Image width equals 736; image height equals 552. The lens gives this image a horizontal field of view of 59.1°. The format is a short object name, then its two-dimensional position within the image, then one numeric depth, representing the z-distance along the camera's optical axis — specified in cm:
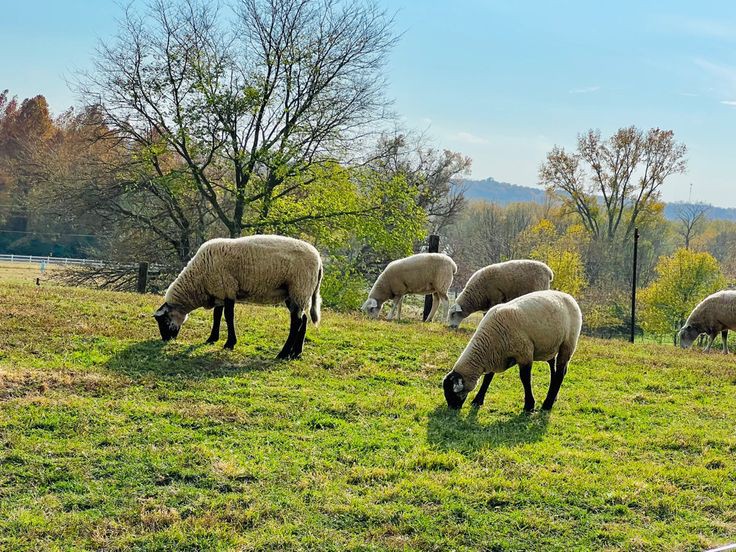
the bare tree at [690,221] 7435
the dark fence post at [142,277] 1962
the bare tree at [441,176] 4131
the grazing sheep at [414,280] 1903
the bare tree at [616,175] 5231
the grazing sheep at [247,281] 1100
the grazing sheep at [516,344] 891
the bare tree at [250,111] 2442
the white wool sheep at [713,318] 2038
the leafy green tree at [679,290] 4206
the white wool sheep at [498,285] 1555
